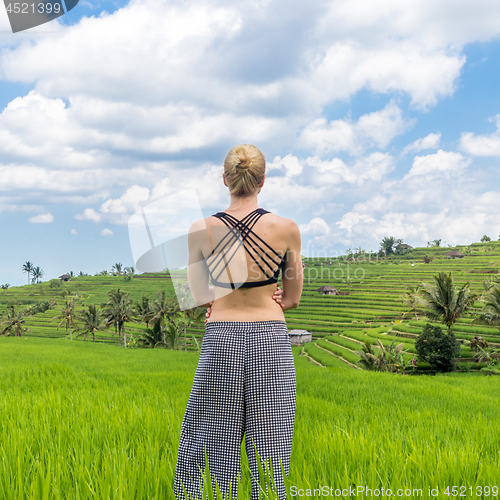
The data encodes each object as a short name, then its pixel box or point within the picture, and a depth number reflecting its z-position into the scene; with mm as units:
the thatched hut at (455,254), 96250
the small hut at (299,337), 55188
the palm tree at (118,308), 51969
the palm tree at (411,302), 54212
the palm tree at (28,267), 144125
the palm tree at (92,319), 56562
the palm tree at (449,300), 36125
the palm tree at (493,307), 32344
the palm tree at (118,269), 135625
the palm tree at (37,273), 144750
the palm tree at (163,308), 51906
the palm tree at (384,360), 28667
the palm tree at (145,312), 55281
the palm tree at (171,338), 44500
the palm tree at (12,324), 57094
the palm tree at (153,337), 46875
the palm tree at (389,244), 126188
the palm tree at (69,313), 58625
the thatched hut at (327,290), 80312
